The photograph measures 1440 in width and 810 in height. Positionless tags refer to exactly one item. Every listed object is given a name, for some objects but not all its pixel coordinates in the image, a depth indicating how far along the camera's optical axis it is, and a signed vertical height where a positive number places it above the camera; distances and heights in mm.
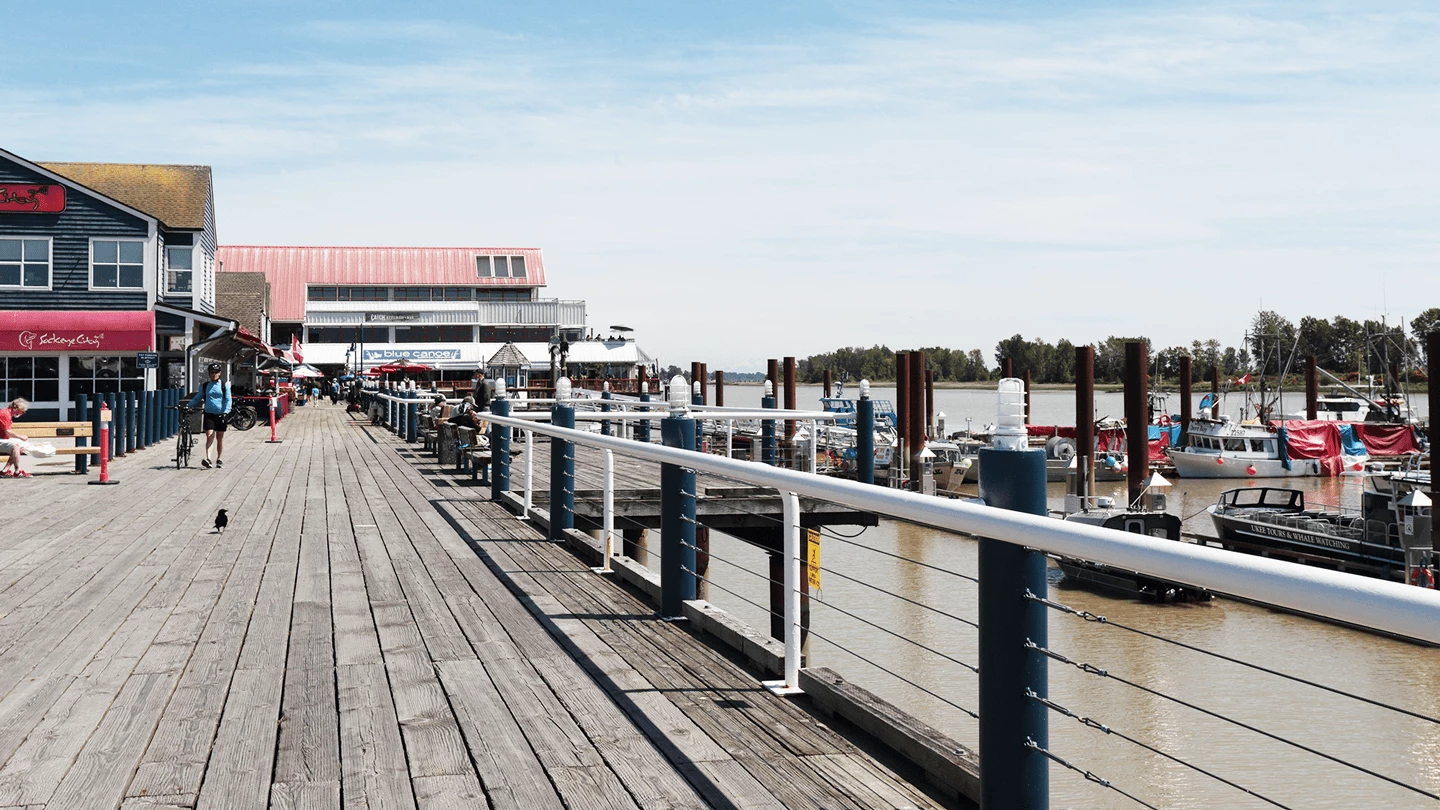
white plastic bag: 15773 -854
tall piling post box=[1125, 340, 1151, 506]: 26688 -763
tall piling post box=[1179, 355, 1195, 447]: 48156 -625
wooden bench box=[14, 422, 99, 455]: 16250 -648
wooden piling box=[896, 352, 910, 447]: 30688 -328
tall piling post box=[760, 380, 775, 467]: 17503 -915
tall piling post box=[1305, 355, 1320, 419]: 55781 -315
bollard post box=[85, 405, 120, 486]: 14961 -837
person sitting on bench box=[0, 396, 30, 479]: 15742 -757
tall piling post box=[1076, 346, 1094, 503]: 27391 -850
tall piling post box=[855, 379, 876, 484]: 15805 -750
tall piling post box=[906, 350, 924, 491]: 28931 -803
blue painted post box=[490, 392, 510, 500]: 12391 -821
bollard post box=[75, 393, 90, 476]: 16516 -509
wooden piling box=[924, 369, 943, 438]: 47844 -918
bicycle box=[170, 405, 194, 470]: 17438 -859
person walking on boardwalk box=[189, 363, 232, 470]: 17234 -284
